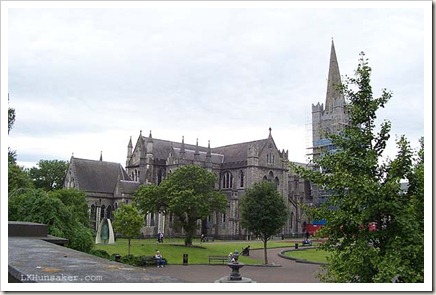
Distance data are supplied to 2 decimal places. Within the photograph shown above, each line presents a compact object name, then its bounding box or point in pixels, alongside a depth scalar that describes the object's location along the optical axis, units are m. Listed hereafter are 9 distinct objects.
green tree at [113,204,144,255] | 40.84
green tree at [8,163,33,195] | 37.99
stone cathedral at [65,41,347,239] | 67.88
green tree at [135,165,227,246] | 47.50
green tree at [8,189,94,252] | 20.03
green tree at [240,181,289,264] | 40.69
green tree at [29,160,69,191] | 79.25
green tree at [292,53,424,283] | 8.65
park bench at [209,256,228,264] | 38.10
